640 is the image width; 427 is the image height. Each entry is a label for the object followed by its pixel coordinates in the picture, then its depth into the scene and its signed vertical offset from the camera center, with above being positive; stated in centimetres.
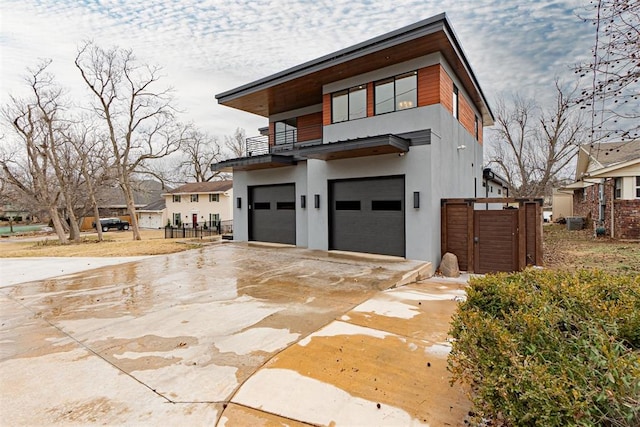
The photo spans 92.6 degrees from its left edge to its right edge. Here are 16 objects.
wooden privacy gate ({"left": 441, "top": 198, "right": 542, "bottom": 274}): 895 -87
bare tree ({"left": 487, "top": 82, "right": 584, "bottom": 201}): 2505 +552
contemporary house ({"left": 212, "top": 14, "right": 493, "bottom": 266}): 961 +206
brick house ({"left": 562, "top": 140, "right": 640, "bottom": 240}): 1495 +43
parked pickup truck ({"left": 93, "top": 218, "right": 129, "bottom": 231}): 3569 -157
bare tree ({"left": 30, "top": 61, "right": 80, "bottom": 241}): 1986 +544
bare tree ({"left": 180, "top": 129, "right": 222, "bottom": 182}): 4228 +725
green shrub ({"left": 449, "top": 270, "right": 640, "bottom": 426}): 164 -100
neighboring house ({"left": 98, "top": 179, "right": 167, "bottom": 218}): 3739 +127
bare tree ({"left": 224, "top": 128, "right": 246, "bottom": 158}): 4466 +971
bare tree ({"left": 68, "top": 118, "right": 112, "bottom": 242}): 2223 +415
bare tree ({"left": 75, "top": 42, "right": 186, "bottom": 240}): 2080 +764
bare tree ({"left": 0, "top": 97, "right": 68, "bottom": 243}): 2036 +364
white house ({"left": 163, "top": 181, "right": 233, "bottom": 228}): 3469 +83
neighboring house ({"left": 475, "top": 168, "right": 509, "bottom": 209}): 1852 +152
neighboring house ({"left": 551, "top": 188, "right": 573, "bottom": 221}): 3030 +15
